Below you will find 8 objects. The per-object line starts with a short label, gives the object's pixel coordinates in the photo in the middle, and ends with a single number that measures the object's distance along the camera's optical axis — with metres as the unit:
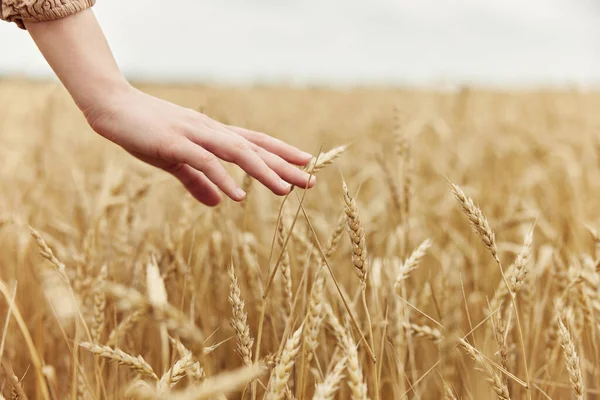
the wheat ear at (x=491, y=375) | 0.97
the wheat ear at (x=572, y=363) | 0.98
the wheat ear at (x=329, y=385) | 0.88
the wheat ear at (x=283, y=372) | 0.91
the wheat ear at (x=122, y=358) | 0.94
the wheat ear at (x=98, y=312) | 1.04
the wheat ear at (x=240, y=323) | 0.96
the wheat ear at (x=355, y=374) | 0.89
